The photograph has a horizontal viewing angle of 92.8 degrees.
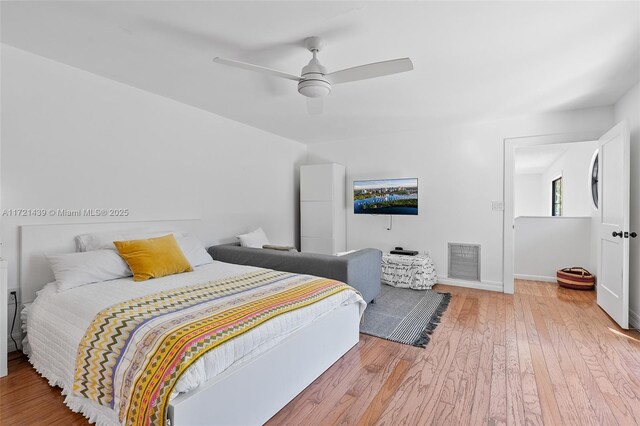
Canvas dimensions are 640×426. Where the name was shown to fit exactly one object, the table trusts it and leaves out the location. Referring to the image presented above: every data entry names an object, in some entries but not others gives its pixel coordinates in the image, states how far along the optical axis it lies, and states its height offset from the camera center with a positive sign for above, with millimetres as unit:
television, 4655 +257
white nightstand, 2023 -736
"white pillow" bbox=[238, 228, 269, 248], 3973 -371
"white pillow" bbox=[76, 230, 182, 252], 2678 -256
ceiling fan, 2042 +988
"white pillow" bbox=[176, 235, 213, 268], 3033 -407
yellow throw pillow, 2508 -400
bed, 1404 -782
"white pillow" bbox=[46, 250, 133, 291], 2268 -447
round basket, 4156 -902
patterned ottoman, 4246 -838
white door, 2828 -102
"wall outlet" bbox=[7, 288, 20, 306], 2359 -679
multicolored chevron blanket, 1321 -619
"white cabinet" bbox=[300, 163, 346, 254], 5074 +68
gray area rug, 2763 -1090
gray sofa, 2955 -543
